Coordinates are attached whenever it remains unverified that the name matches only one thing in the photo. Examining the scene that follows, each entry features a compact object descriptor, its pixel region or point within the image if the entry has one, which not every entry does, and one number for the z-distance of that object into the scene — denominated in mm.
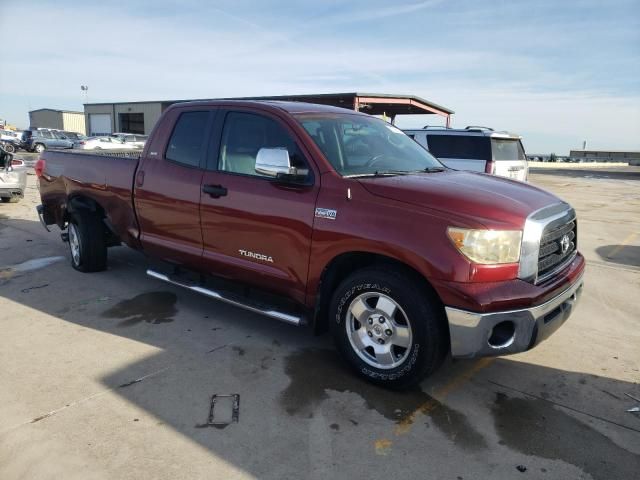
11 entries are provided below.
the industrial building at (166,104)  26828
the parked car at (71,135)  35875
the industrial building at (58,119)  64375
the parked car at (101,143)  28500
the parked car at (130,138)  31906
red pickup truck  3025
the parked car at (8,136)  39250
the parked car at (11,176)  10891
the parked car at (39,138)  34344
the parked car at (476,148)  10094
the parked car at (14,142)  37031
